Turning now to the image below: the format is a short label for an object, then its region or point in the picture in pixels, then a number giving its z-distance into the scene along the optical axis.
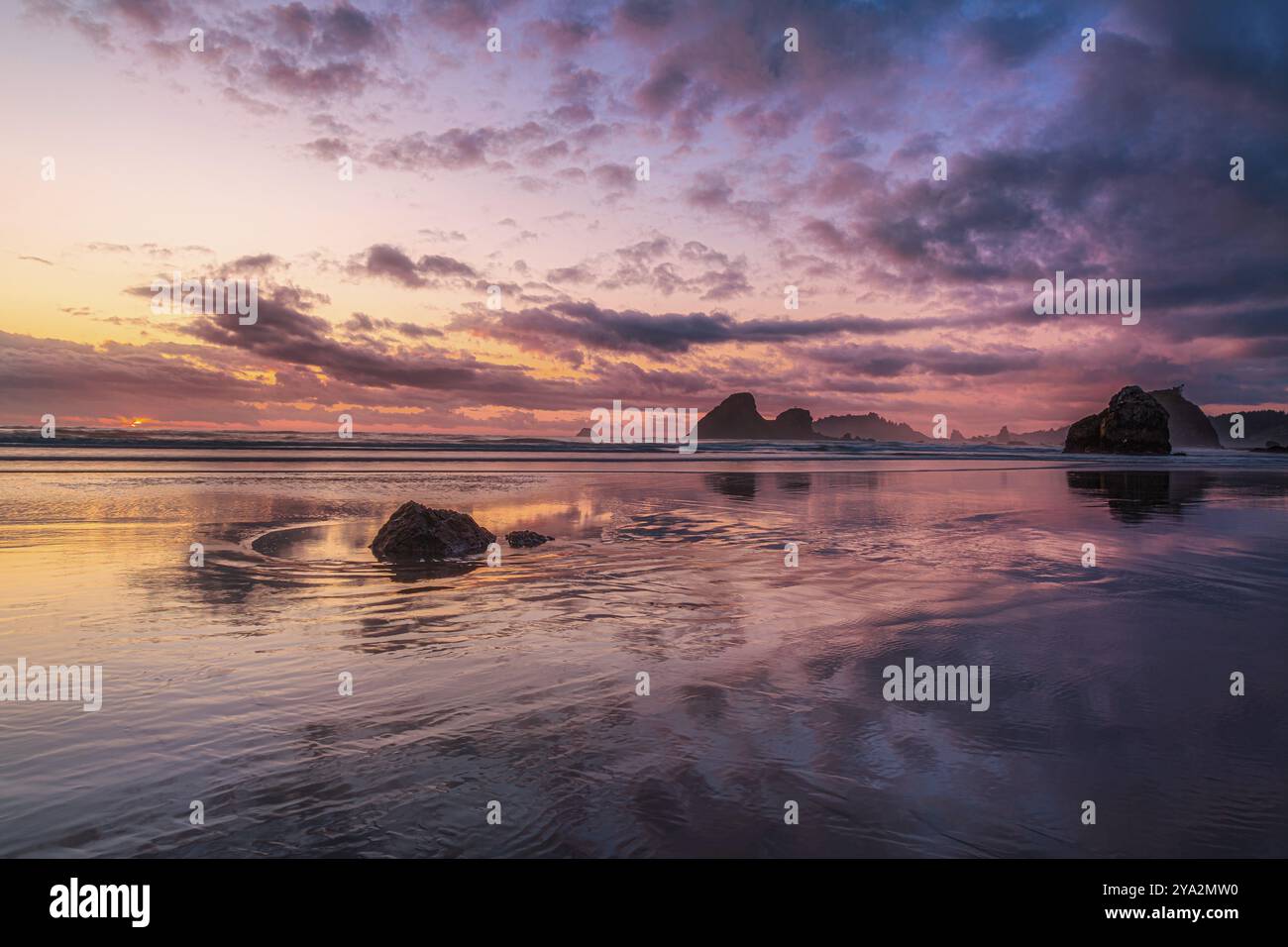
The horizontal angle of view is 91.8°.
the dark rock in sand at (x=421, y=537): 10.98
